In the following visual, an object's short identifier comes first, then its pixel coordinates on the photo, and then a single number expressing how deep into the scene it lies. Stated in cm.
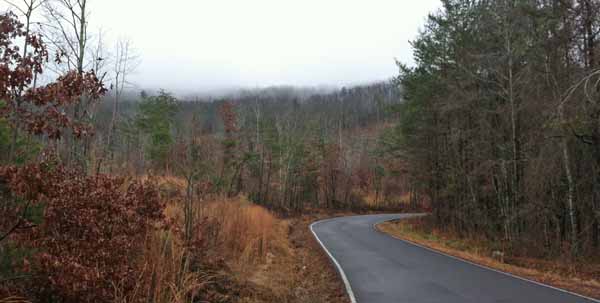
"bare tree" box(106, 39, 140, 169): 1754
